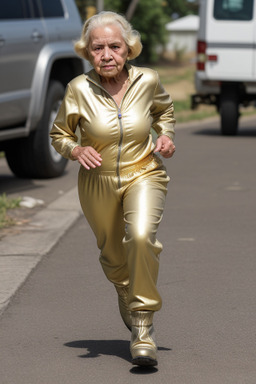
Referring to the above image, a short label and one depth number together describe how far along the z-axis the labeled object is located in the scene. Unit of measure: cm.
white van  1691
